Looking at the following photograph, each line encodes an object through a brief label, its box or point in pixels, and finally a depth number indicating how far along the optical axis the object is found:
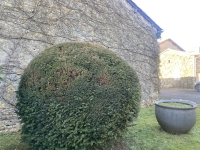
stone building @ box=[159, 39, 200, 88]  17.42
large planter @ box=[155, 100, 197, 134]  4.00
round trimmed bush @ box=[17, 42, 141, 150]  2.35
